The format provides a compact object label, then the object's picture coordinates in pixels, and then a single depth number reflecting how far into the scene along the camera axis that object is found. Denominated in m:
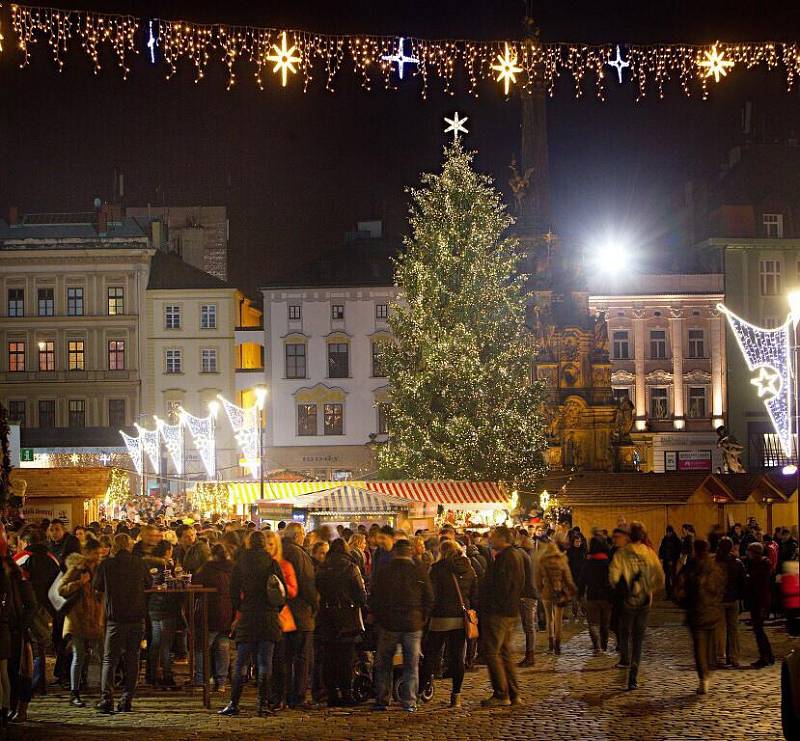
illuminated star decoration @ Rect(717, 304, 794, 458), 36.41
